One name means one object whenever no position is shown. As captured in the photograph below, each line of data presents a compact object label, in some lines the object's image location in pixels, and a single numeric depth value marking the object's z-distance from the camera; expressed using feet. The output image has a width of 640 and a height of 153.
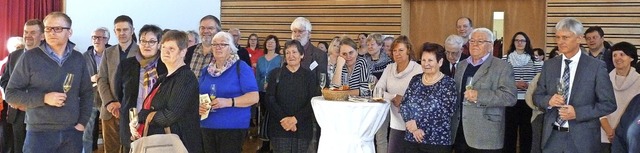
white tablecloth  16.07
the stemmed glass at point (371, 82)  17.47
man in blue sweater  13.42
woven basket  16.31
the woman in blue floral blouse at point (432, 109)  15.49
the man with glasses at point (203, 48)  17.43
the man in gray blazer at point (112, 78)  16.58
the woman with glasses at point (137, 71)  14.54
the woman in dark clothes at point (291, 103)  17.10
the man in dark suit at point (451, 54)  20.76
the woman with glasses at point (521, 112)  21.22
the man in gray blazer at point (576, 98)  13.73
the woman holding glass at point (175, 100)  12.28
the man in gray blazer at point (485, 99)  15.36
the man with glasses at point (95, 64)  18.40
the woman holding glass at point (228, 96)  15.93
